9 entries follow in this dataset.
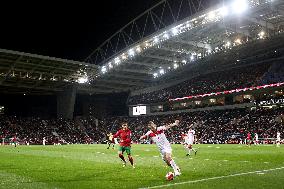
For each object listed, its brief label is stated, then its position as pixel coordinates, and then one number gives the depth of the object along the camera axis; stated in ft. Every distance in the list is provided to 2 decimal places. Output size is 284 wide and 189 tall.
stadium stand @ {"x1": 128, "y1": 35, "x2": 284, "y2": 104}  196.34
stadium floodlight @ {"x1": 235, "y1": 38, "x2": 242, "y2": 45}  181.04
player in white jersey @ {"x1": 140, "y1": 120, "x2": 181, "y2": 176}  45.23
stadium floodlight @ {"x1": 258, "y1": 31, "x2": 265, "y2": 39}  168.76
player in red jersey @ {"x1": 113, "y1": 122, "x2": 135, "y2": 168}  60.59
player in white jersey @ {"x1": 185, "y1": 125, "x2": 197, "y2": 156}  86.93
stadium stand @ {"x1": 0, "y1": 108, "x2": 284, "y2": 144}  180.86
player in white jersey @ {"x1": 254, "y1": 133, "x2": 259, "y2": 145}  149.48
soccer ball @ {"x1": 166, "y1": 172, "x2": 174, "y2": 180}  42.04
